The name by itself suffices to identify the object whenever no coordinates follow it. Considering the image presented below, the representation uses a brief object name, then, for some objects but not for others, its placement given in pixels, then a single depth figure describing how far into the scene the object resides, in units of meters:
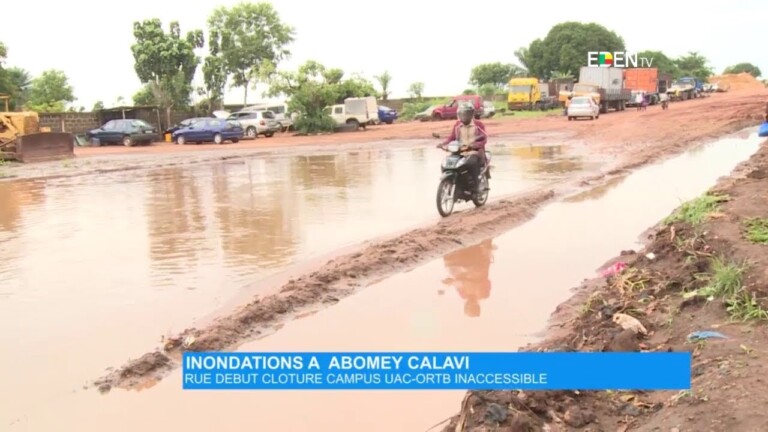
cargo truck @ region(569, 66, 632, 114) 40.91
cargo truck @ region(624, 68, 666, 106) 51.00
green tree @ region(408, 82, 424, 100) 57.83
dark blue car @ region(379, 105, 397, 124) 45.34
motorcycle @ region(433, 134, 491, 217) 9.73
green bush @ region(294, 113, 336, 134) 36.72
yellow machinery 23.36
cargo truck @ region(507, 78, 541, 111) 47.59
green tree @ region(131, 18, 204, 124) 39.41
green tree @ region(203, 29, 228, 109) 43.84
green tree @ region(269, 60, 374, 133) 36.06
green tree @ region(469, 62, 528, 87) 78.50
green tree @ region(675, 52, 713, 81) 88.12
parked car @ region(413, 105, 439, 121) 44.44
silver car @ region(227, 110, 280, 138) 35.31
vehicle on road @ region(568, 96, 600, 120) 35.16
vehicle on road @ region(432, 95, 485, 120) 43.38
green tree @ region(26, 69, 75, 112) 54.75
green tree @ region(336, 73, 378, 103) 40.21
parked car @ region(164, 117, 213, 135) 33.03
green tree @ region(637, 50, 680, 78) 84.86
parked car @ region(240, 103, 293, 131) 37.50
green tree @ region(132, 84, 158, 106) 42.61
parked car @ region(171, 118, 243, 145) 31.97
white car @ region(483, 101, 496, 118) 43.19
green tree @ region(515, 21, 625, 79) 73.56
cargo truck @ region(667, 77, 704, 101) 52.75
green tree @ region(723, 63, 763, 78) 108.09
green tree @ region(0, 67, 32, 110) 32.69
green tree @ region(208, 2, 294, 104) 46.41
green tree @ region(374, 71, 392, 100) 56.94
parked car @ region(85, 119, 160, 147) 32.53
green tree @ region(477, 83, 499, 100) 58.31
